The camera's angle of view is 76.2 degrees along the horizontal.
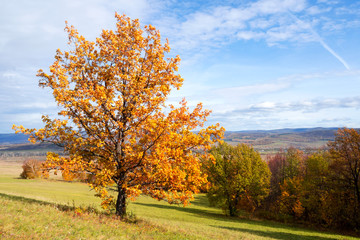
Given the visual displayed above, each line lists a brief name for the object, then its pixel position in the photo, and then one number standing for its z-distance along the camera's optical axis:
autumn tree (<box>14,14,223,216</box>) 12.45
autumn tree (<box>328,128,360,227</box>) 33.66
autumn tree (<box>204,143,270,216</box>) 46.62
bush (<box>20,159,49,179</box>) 82.44
